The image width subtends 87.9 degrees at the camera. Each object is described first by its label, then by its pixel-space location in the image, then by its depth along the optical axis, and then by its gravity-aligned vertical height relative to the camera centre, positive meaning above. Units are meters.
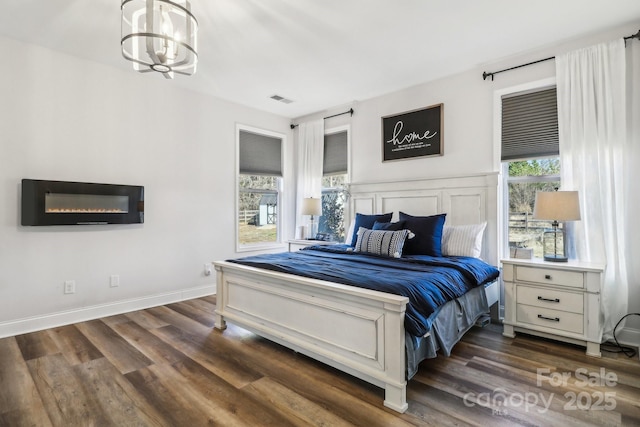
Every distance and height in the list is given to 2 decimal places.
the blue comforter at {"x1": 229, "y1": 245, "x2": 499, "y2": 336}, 2.01 -0.43
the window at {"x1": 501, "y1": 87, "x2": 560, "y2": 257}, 3.22 +0.56
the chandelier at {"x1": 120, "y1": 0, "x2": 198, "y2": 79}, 1.80 +1.01
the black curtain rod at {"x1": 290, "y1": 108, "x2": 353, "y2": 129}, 4.71 +1.48
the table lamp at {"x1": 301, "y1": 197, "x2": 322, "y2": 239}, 4.75 +0.13
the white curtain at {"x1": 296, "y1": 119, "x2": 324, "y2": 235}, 5.11 +0.84
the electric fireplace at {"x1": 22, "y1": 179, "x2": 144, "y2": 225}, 3.05 +0.12
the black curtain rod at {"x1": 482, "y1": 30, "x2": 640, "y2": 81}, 2.72 +1.48
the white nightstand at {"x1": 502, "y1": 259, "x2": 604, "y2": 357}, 2.57 -0.70
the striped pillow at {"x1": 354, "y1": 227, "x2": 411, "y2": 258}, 3.12 -0.27
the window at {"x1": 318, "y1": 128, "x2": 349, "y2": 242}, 4.91 +0.50
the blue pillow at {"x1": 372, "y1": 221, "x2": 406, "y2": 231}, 3.44 -0.12
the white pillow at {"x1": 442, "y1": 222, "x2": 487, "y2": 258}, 3.23 -0.26
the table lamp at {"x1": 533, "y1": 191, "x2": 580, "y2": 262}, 2.73 +0.06
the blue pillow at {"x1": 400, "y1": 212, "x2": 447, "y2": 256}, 3.24 -0.21
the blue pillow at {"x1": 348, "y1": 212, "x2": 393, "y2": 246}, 3.84 -0.07
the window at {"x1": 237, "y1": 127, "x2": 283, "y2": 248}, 4.94 +0.44
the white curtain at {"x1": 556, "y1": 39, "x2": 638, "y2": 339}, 2.76 +0.50
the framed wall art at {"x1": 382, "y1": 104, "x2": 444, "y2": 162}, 3.89 +1.00
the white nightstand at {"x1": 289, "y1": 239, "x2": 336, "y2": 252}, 4.58 -0.40
